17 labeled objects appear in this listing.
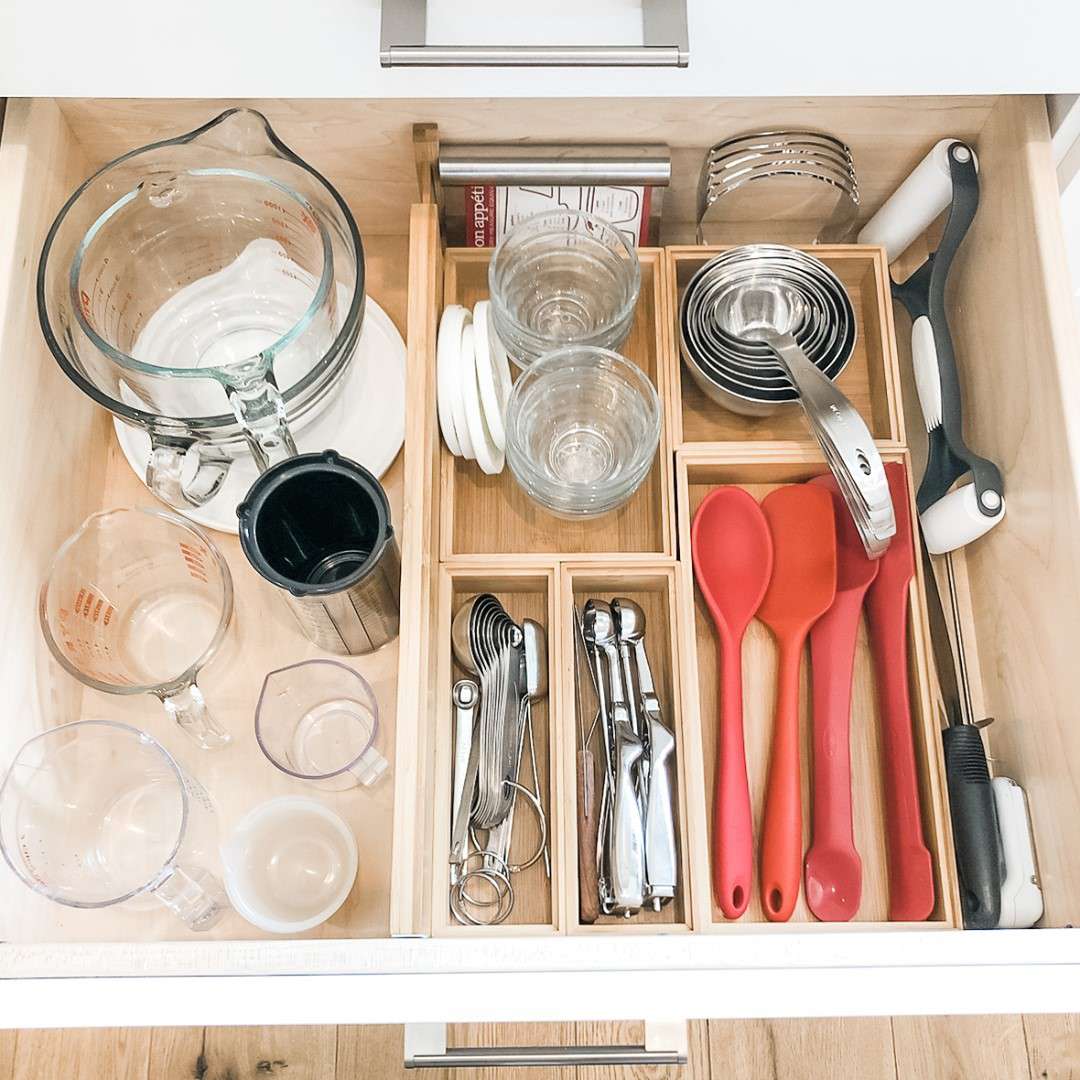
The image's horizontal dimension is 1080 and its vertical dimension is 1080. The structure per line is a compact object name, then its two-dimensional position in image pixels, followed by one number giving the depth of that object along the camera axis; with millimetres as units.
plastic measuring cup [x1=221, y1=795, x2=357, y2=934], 702
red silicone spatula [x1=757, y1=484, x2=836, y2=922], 726
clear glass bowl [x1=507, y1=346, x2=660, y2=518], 757
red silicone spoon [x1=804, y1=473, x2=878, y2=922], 721
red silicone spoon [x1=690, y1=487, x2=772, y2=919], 720
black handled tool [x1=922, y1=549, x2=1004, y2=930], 688
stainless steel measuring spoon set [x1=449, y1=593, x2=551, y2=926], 741
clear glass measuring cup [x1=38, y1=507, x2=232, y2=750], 719
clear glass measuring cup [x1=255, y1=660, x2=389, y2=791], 742
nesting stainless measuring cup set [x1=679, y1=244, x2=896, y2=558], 790
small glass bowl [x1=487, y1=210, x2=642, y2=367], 794
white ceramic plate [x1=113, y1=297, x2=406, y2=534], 791
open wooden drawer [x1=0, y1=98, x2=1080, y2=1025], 654
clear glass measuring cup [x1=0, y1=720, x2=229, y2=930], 670
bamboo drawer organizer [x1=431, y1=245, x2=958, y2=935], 708
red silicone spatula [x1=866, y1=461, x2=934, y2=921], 707
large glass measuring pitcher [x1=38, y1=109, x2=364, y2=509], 676
